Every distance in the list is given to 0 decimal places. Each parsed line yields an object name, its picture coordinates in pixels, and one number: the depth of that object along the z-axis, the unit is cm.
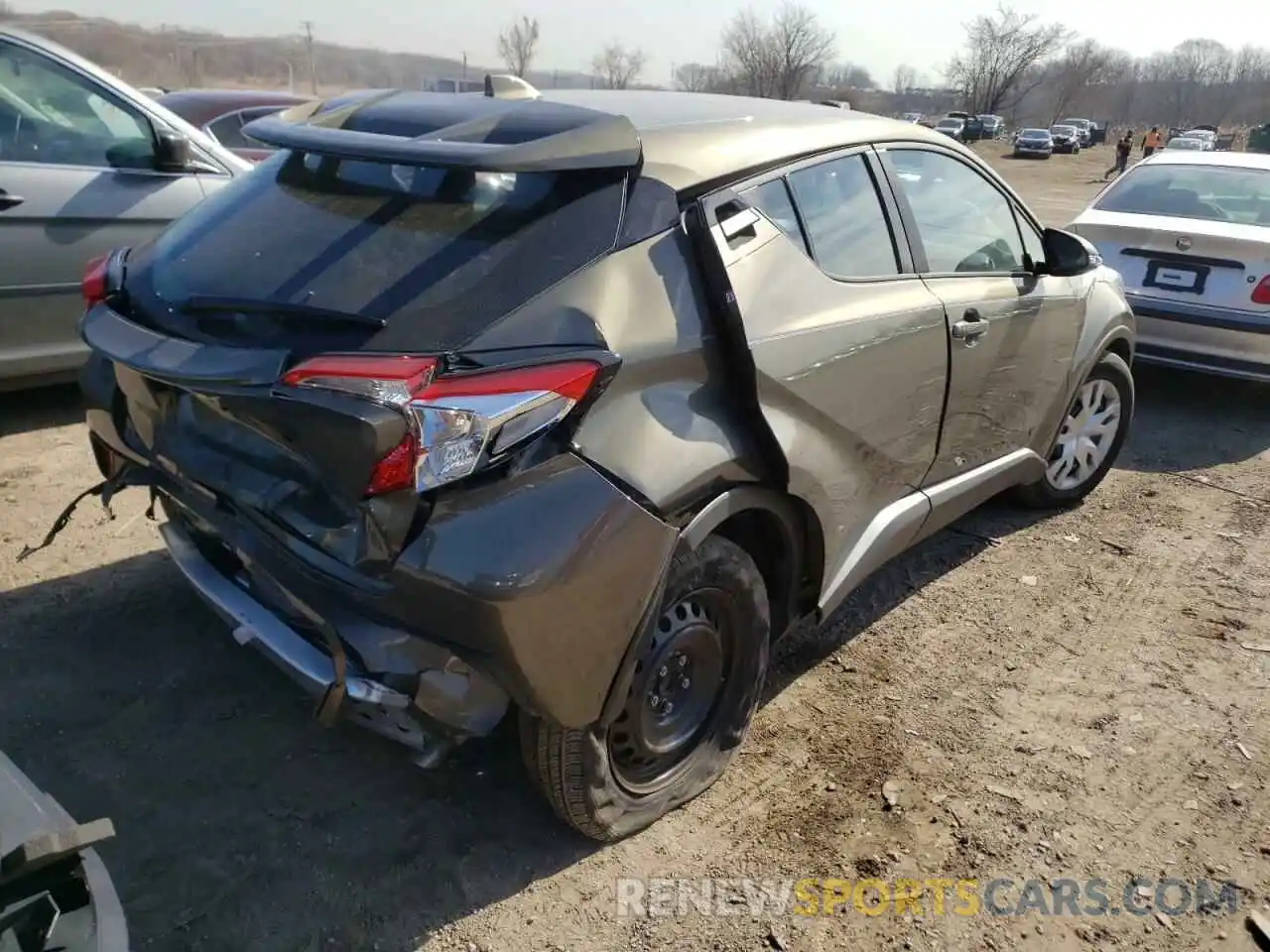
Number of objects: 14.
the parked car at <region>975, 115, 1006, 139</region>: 6403
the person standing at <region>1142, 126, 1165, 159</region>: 3846
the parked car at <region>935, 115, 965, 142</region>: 5703
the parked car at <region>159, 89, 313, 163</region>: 926
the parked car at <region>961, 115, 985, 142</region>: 5988
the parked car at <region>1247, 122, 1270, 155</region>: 4599
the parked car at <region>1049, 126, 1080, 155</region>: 5766
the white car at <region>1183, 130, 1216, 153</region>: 4947
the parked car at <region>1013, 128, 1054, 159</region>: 5019
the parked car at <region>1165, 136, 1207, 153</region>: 4498
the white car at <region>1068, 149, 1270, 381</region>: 607
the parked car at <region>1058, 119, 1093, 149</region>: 6657
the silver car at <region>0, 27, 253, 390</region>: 449
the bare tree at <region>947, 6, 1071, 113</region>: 8544
